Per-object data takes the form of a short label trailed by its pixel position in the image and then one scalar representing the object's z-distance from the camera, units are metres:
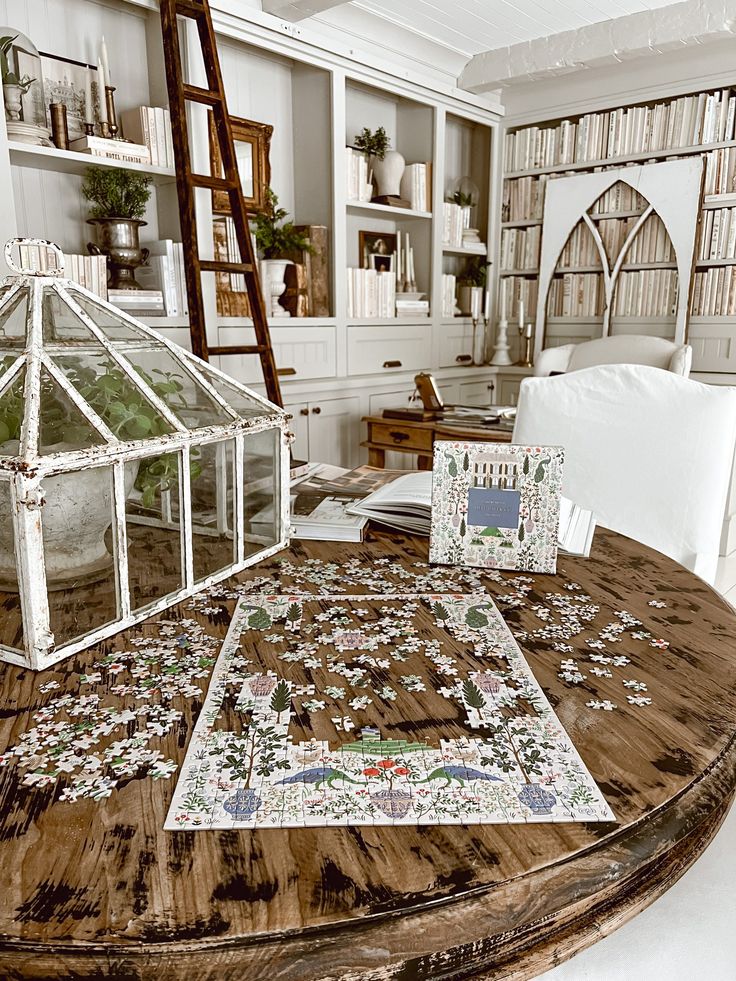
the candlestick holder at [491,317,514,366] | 5.18
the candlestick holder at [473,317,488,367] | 5.21
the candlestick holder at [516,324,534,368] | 5.16
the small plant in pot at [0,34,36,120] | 2.63
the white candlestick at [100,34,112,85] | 2.89
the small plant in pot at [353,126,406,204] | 4.26
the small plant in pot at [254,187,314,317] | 3.84
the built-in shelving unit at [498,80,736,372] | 4.20
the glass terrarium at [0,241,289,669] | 0.84
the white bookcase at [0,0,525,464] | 3.05
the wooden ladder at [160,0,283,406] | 2.93
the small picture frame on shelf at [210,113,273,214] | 3.73
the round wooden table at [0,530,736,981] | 0.49
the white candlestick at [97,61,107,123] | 2.89
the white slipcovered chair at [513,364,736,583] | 1.66
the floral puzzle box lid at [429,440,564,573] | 1.18
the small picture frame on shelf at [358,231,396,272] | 4.51
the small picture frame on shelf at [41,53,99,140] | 2.90
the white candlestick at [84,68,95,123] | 3.02
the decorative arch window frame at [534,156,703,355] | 4.28
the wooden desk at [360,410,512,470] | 3.42
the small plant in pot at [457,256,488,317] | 5.14
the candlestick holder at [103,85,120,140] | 2.95
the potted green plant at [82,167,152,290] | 2.99
